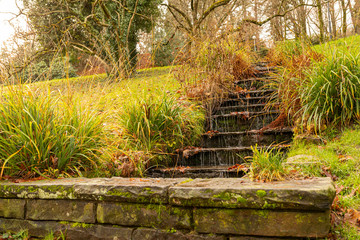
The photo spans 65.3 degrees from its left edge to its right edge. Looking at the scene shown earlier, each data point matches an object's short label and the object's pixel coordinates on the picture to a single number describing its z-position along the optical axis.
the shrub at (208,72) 5.40
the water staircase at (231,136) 3.63
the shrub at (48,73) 2.96
